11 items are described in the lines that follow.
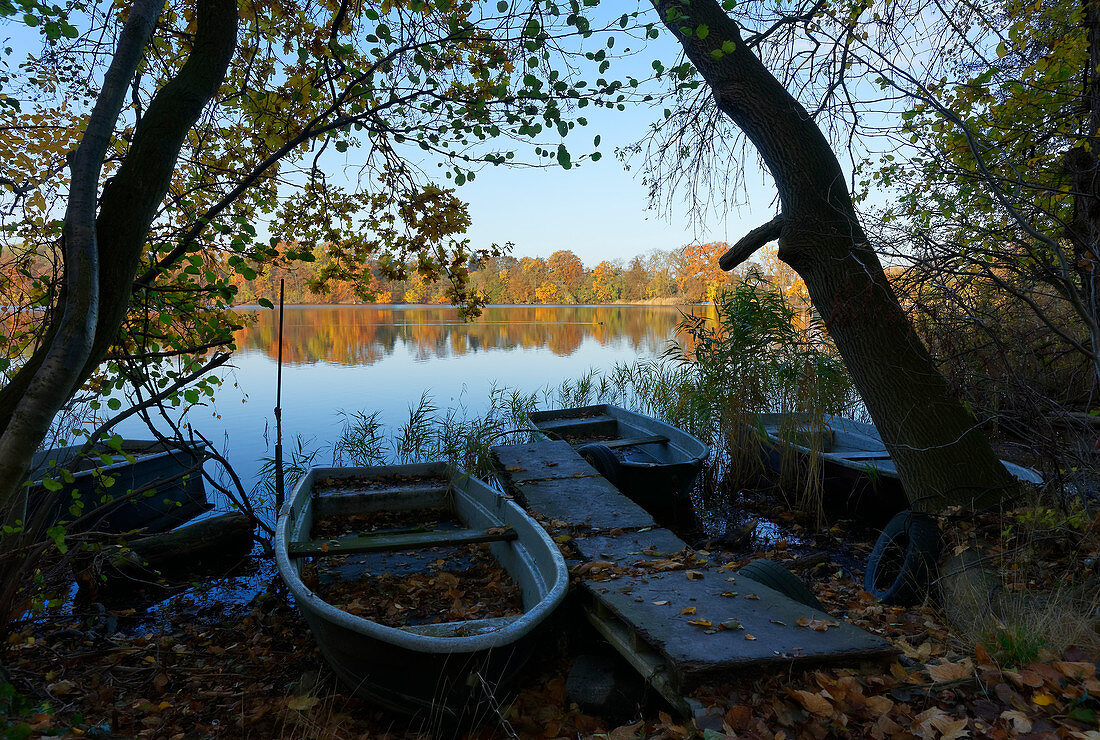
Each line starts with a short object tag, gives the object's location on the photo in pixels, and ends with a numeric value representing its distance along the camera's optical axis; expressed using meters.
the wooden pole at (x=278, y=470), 6.90
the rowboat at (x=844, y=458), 6.89
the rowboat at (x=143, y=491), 6.34
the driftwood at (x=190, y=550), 6.02
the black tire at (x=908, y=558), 4.60
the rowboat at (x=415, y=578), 3.37
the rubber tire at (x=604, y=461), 7.52
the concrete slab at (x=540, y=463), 6.87
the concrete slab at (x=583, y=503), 5.52
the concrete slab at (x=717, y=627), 3.09
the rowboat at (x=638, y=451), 7.43
